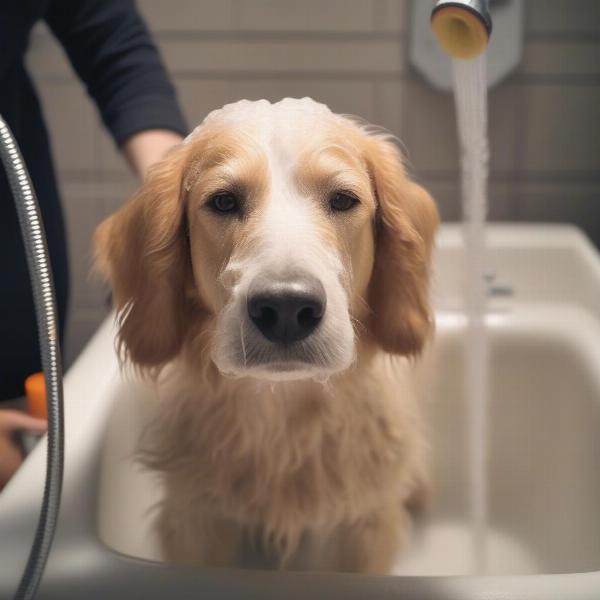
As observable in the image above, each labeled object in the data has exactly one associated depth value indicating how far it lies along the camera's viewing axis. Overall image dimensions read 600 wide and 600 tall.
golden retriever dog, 0.58
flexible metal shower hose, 0.51
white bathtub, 0.54
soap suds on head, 0.66
